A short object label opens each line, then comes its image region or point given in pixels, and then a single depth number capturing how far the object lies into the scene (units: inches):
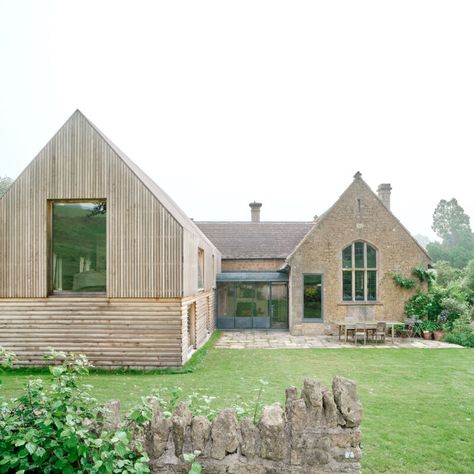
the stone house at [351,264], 816.9
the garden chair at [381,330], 697.0
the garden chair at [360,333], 695.1
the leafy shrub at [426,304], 789.2
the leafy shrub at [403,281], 809.5
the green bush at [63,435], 130.0
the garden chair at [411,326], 768.9
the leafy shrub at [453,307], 768.3
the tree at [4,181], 2635.3
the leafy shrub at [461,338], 687.1
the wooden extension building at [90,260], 508.1
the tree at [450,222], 2918.3
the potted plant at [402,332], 777.6
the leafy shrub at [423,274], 811.9
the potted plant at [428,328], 763.4
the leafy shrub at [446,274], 1467.8
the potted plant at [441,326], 748.6
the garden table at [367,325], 702.5
